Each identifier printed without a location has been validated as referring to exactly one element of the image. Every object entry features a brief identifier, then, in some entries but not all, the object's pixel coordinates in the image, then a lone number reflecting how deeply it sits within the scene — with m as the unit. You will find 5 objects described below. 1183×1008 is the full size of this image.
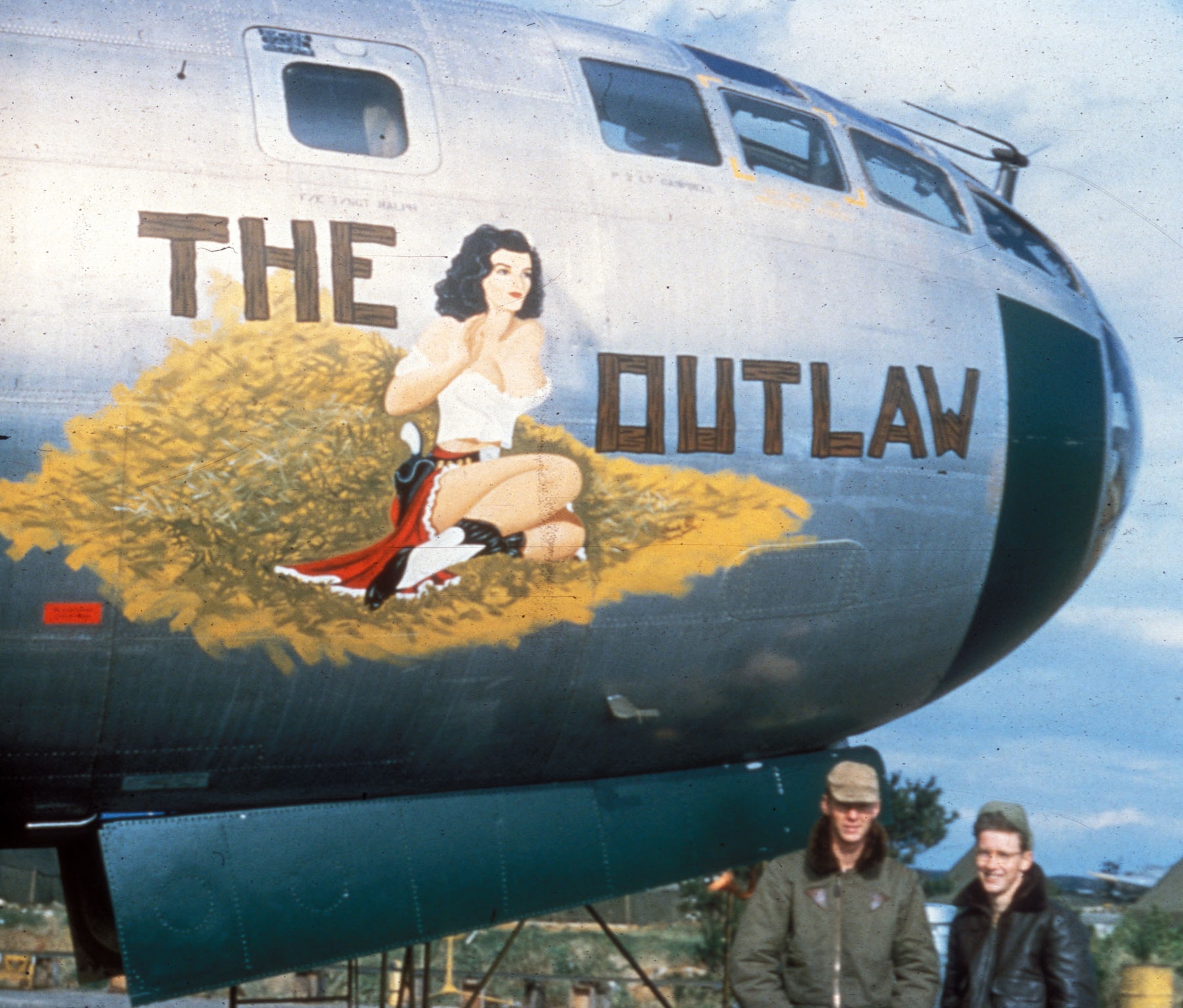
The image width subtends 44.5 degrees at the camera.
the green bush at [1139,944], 19.69
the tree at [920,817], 35.31
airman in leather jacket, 5.40
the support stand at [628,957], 8.99
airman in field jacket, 5.33
